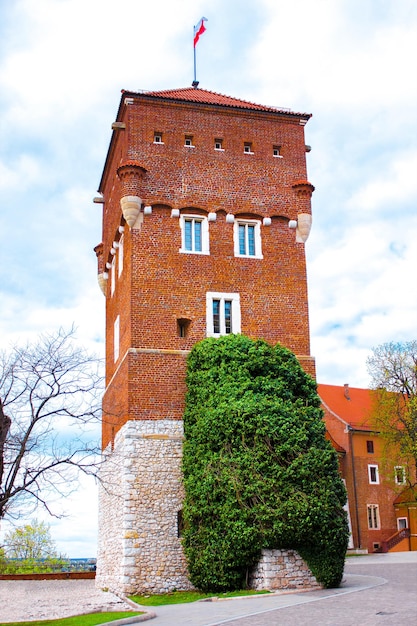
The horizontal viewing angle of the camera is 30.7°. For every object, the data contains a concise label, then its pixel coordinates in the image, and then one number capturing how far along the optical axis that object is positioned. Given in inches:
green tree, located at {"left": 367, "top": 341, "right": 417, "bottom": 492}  1689.2
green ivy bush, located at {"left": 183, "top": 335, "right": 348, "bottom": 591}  813.2
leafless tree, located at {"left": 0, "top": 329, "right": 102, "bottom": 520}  617.3
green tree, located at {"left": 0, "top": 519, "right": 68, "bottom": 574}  1736.0
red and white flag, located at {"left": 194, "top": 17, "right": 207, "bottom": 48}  1218.6
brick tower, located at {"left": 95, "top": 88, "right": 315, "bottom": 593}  944.3
